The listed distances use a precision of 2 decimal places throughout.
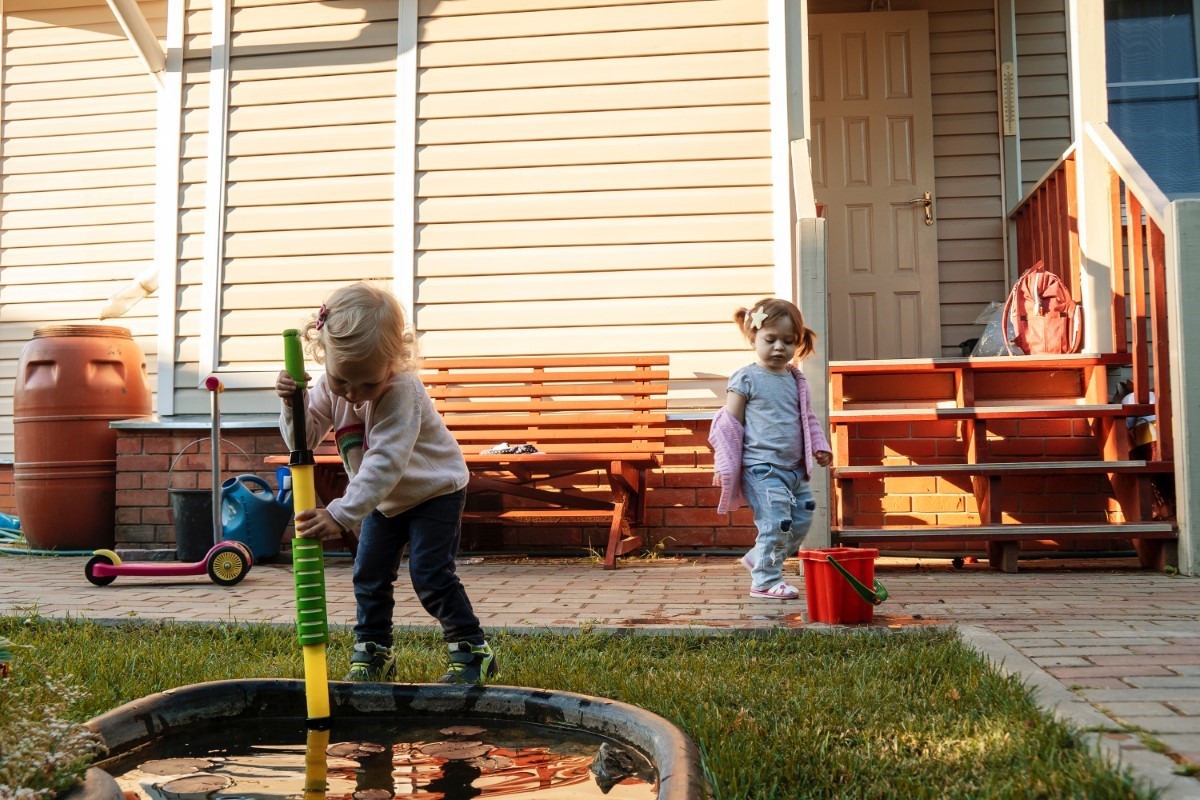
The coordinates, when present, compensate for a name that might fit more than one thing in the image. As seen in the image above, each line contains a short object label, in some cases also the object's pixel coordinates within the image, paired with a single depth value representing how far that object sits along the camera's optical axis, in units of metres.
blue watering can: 5.93
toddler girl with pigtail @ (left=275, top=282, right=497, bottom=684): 2.60
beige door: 7.14
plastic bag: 6.20
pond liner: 2.09
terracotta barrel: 6.50
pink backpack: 5.62
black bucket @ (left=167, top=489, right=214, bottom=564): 5.95
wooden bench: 5.68
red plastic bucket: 3.51
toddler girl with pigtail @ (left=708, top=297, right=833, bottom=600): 4.47
